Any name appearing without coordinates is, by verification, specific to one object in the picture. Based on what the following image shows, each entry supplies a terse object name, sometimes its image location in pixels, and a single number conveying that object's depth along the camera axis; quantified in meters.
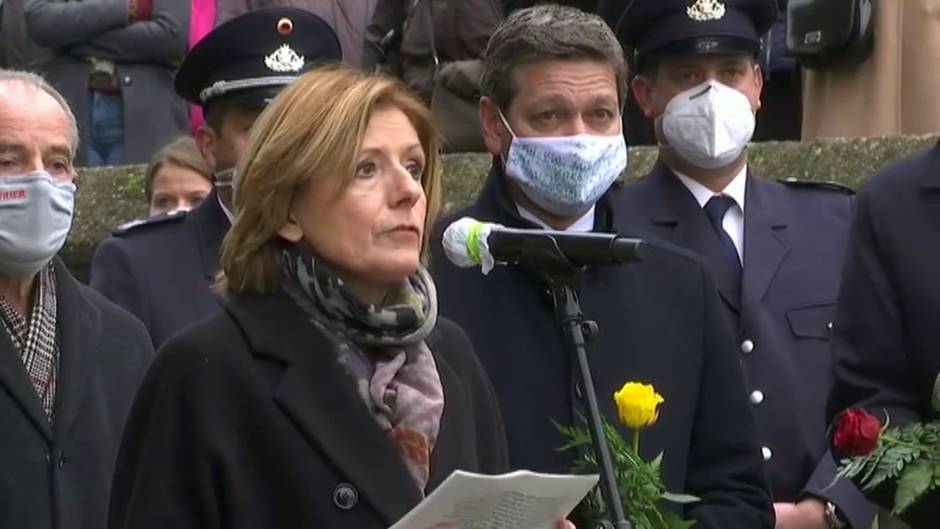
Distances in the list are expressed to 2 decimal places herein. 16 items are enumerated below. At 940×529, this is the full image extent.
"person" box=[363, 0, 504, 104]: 17.61
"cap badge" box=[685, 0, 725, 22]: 12.38
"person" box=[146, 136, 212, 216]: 15.44
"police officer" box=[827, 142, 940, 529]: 9.67
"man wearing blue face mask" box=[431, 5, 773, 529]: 10.25
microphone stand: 8.09
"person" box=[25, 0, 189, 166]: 19.64
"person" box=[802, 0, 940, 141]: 15.75
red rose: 8.84
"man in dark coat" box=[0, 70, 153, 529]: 10.77
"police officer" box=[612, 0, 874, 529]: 11.80
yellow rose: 9.23
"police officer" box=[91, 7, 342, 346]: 12.20
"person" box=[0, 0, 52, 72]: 20.70
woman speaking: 8.22
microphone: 8.26
